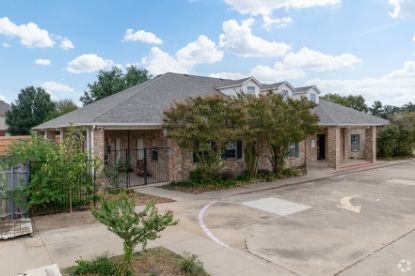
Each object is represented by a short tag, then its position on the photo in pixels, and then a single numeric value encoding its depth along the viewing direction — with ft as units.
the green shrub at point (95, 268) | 15.94
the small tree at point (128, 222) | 14.61
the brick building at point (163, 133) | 43.93
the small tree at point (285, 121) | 46.93
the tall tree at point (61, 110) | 123.14
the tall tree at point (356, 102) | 165.46
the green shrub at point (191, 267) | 16.42
